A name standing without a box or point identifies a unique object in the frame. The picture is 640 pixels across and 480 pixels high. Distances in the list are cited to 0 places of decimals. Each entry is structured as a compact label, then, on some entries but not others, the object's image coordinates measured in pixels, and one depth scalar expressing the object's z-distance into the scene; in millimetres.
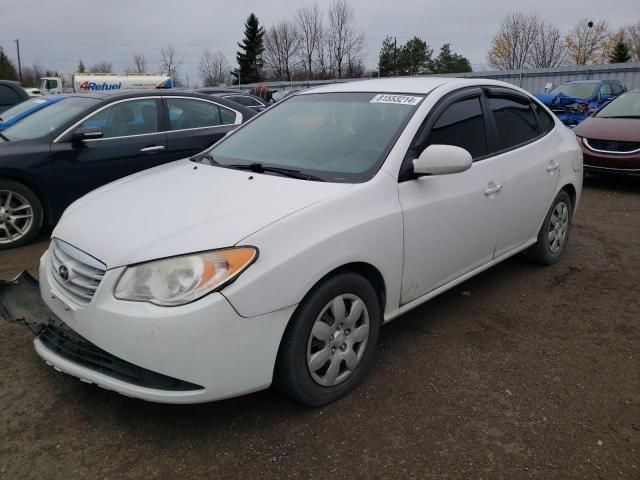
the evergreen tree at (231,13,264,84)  64062
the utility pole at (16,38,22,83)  66125
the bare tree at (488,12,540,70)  54000
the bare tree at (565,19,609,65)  52669
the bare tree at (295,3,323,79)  63344
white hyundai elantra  2264
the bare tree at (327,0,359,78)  62875
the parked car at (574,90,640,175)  8125
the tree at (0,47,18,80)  64637
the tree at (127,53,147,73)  80375
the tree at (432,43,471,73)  63556
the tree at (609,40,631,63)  48156
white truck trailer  31000
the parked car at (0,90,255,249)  5250
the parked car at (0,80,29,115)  10000
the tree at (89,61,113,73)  80062
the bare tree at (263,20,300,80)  64312
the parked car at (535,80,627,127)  12953
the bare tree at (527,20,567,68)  53125
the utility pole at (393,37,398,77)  65062
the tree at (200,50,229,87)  70956
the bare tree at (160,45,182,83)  75375
